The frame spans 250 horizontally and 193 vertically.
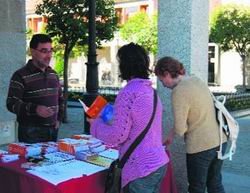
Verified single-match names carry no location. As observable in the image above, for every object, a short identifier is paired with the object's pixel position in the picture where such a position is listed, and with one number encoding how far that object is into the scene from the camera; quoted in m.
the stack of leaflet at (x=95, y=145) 4.05
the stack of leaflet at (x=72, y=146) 3.94
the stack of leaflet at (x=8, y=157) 3.78
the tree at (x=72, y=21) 12.94
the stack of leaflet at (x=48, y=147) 3.99
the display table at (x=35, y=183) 3.27
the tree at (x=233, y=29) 27.00
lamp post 9.38
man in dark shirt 4.50
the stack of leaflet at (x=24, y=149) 3.91
